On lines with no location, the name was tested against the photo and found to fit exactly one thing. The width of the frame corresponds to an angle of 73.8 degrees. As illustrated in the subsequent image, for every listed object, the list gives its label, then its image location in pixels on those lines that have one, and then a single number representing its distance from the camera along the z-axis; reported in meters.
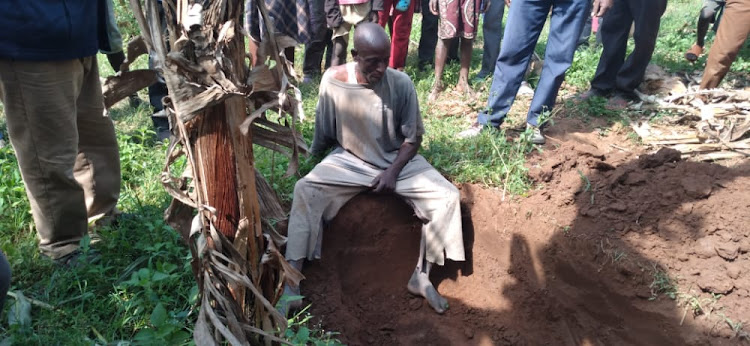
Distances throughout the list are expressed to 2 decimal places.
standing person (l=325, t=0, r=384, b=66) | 4.82
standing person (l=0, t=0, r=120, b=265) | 2.18
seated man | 2.92
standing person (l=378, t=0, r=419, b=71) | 5.19
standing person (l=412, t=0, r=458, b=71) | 6.17
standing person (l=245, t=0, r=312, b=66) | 4.60
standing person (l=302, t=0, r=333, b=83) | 5.14
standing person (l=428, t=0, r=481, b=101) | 5.00
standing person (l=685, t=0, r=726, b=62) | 5.94
